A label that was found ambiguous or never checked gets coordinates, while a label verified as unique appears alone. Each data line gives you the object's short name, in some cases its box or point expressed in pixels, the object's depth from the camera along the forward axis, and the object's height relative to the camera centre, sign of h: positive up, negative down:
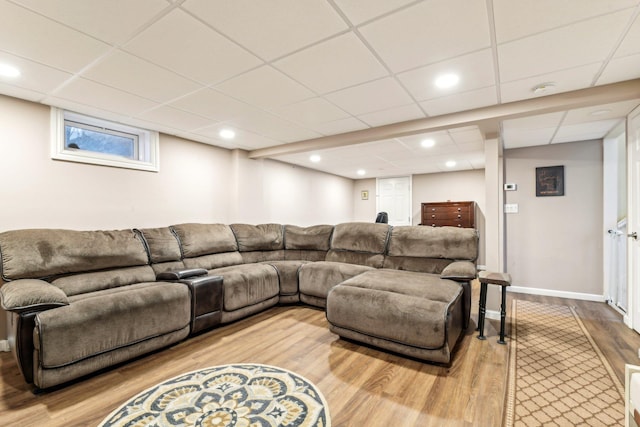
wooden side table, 2.49 -0.70
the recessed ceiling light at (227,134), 3.67 +1.07
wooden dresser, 5.86 -0.02
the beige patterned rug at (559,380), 1.59 -1.16
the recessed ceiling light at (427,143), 4.04 +1.05
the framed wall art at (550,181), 4.07 +0.48
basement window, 2.87 +0.82
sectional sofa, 1.86 -0.68
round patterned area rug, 1.53 -1.15
